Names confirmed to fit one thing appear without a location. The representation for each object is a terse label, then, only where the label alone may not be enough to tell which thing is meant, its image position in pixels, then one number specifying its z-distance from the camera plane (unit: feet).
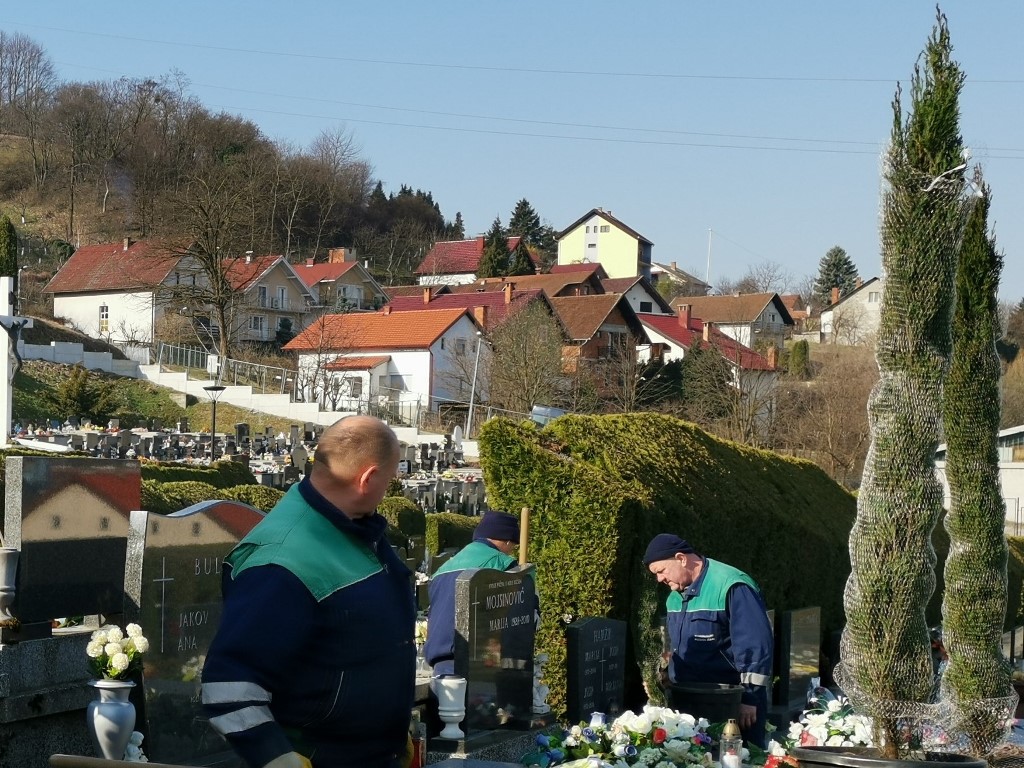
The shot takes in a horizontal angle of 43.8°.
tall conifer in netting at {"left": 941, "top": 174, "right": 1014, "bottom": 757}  29.91
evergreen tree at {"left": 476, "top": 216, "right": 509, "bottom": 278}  283.79
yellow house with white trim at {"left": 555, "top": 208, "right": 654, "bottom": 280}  342.03
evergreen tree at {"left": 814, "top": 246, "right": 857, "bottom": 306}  384.68
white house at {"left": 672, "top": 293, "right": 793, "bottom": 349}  286.87
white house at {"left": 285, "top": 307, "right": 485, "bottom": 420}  179.01
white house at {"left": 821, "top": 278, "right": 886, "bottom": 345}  289.53
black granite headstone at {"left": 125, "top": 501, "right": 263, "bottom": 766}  19.38
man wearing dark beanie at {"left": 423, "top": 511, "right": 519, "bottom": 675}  24.26
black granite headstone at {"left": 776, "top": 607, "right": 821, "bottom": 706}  36.70
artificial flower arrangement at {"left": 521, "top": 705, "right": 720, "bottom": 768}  24.57
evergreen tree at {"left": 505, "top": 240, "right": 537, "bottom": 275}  288.92
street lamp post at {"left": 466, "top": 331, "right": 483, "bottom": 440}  149.59
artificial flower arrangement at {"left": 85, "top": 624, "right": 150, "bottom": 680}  18.39
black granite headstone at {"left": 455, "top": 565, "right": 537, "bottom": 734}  23.90
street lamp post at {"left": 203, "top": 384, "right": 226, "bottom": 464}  102.47
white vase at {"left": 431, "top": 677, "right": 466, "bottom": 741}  23.25
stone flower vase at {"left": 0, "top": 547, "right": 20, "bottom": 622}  20.71
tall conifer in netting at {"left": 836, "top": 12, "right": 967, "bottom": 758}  21.88
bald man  11.41
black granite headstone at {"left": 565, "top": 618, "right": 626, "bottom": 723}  28.09
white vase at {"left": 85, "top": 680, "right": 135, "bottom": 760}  18.34
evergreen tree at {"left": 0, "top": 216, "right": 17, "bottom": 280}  121.29
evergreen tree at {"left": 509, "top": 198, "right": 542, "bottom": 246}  368.48
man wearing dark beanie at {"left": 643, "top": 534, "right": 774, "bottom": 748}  26.40
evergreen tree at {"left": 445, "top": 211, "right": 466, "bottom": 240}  362.14
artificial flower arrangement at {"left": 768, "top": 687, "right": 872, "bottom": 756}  27.01
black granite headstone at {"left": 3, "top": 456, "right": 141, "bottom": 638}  20.90
